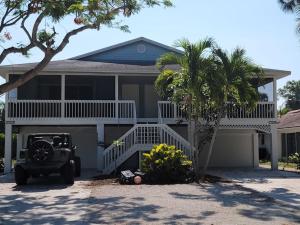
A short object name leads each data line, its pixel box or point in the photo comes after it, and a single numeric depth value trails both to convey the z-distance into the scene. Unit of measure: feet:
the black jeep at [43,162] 35.05
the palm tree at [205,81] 36.80
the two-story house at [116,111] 44.32
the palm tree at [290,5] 33.94
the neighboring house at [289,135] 66.39
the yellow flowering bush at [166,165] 36.29
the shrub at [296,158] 49.72
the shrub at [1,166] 50.48
